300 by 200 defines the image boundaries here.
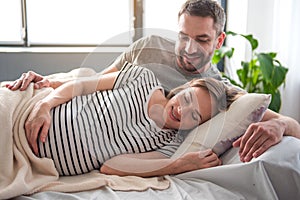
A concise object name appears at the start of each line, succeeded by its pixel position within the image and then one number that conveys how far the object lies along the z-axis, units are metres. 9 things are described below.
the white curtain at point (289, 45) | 2.47
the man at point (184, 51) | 1.50
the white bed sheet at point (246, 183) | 1.11
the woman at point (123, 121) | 1.22
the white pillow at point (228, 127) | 1.33
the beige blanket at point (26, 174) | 1.08
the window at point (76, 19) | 2.73
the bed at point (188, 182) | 1.09
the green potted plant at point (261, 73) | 2.38
